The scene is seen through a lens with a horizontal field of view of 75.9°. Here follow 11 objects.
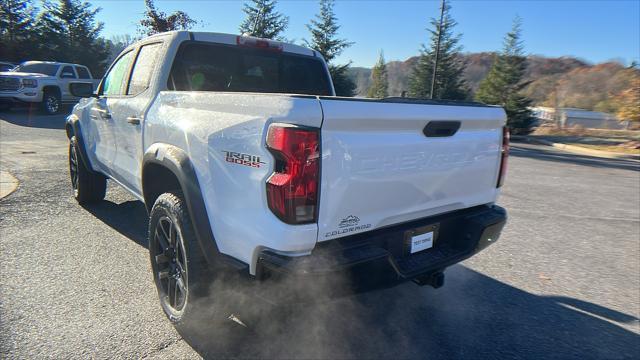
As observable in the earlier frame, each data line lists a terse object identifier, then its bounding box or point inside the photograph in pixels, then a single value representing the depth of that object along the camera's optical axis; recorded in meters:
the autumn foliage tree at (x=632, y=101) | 16.89
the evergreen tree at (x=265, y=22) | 26.83
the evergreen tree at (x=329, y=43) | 26.16
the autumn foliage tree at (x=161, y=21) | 22.86
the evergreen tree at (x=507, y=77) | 26.65
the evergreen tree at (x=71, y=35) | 33.28
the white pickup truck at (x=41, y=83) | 15.80
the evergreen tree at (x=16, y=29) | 30.81
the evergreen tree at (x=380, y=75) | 67.56
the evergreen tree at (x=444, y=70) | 30.16
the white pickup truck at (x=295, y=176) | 1.98
